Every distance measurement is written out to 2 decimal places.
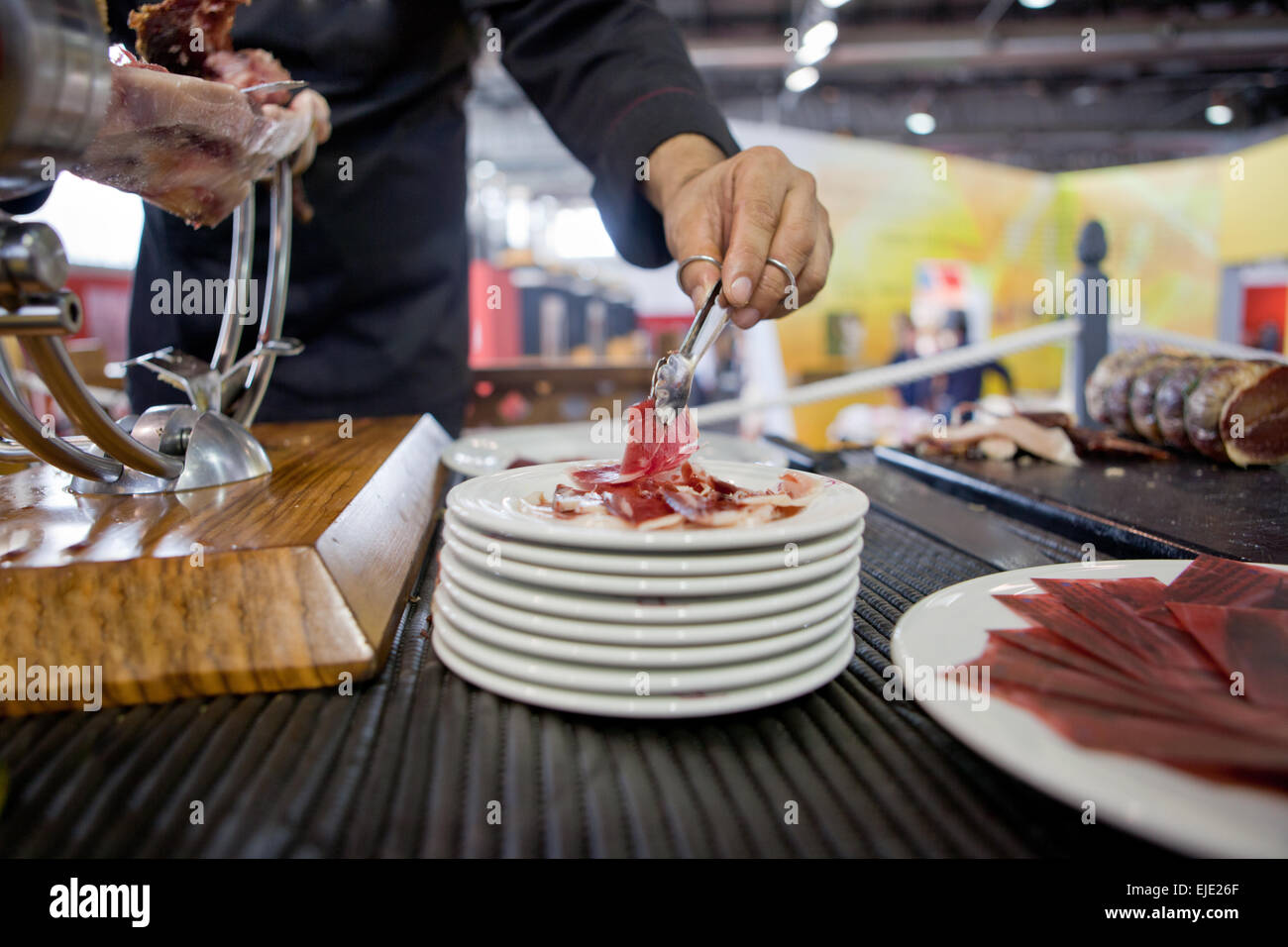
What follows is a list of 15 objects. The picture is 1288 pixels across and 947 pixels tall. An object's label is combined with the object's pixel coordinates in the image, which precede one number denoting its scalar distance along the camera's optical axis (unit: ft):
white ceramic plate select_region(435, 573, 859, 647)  1.90
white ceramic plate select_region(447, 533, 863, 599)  1.88
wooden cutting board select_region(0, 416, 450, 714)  2.11
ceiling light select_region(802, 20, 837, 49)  26.40
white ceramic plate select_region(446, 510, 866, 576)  1.88
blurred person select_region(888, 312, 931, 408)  24.57
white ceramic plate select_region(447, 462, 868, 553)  1.87
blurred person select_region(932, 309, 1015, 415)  21.68
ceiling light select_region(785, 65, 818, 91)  32.01
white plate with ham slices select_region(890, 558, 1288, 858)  1.35
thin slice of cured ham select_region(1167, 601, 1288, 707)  1.76
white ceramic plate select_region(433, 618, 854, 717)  1.90
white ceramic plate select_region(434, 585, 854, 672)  1.91
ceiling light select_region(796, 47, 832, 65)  28.27
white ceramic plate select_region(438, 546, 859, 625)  1.90
